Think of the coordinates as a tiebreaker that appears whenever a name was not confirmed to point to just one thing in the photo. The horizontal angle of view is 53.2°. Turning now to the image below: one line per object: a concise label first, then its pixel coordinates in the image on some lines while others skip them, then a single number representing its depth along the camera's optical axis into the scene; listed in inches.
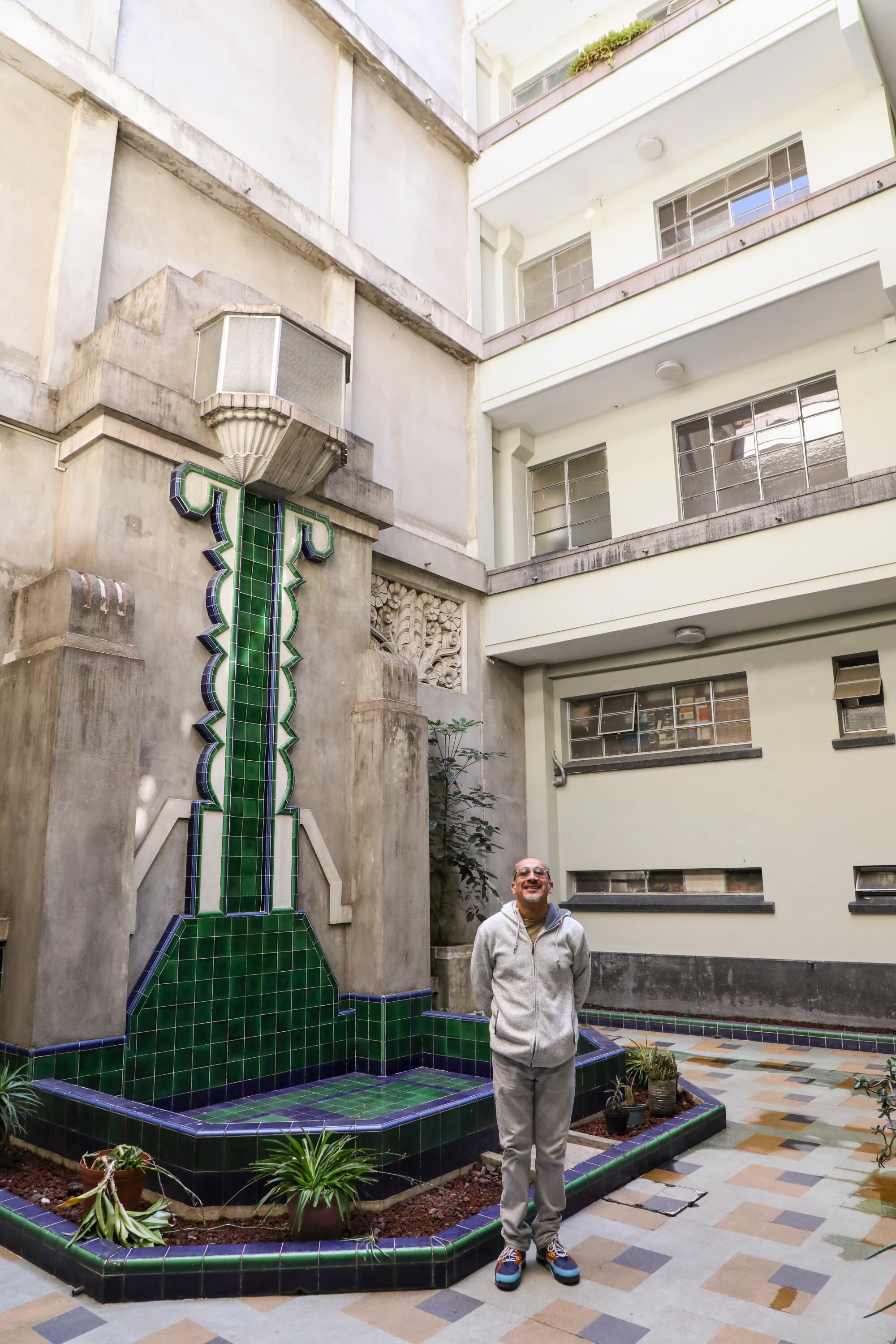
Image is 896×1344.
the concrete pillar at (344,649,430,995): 294.4
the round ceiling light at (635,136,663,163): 438.0
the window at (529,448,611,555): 467.2
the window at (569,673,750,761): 419.5
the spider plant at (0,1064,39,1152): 187.4
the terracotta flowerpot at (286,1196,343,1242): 152.3
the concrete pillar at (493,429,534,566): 479.5
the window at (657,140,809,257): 418.0
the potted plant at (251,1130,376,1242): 152.5
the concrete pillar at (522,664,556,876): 456.1
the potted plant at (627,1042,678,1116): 232.7
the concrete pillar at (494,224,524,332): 501.4
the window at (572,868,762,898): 402.3
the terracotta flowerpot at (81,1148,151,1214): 156.0
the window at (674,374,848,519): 398.0
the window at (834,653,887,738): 379.6
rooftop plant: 438.9
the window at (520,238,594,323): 489.7
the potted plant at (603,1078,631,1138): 219.5
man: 152.4
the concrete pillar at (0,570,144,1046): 211.2
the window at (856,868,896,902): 362.6
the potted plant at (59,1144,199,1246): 151.0
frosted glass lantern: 278.4
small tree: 373.1
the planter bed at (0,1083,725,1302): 141.3
